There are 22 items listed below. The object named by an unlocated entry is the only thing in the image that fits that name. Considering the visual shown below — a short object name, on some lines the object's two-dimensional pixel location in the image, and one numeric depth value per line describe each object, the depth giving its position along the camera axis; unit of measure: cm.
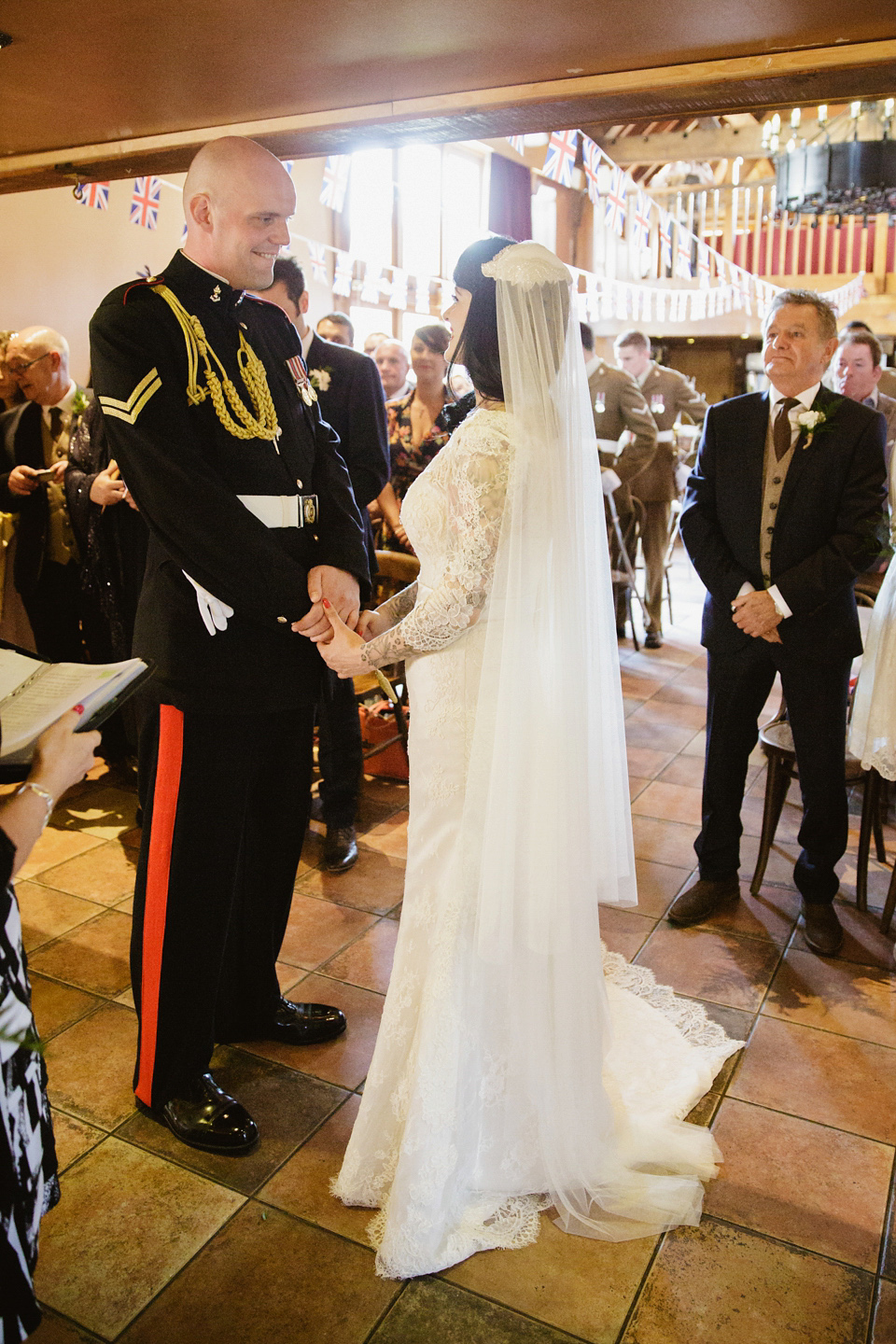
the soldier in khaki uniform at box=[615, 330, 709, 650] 708
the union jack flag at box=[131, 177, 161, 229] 568
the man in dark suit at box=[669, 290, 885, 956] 297
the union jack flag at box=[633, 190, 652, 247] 838
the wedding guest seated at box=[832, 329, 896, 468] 482
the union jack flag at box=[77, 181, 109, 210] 523
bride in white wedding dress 187
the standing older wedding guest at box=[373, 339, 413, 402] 586
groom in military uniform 196
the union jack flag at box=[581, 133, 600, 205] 617
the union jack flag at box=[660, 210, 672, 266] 918
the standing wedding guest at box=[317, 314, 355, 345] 571
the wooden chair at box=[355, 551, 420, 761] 426
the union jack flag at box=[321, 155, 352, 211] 666
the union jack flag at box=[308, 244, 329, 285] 776
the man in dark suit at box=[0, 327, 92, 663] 413
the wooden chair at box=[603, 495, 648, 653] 636
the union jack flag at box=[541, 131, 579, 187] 605
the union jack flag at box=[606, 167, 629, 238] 679
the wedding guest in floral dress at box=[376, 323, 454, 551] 459
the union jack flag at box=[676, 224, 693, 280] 966
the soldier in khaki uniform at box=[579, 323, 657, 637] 674
